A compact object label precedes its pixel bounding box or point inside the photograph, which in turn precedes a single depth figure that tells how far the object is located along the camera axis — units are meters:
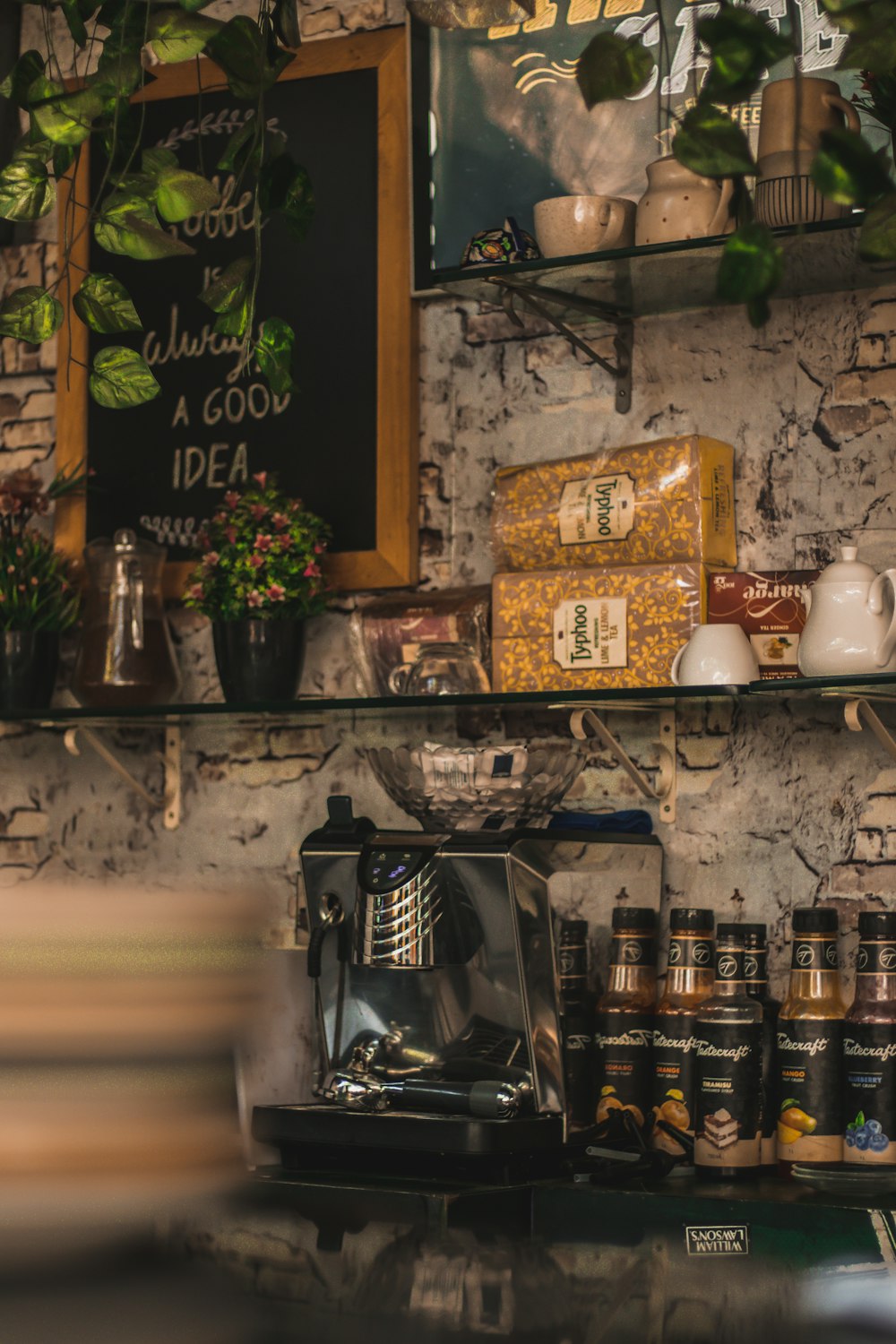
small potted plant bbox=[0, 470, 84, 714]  2.57
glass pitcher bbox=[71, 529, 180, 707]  2.53
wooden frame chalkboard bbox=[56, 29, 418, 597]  2.49
